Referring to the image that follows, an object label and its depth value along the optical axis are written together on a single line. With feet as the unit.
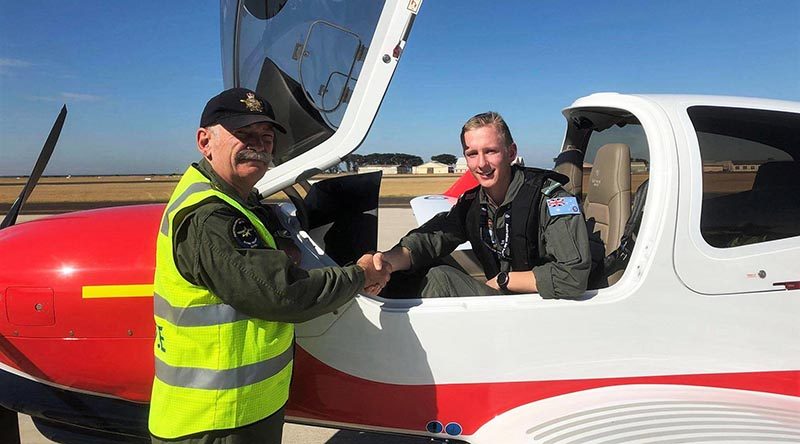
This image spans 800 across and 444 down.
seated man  5.16
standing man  3.86
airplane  4.99
